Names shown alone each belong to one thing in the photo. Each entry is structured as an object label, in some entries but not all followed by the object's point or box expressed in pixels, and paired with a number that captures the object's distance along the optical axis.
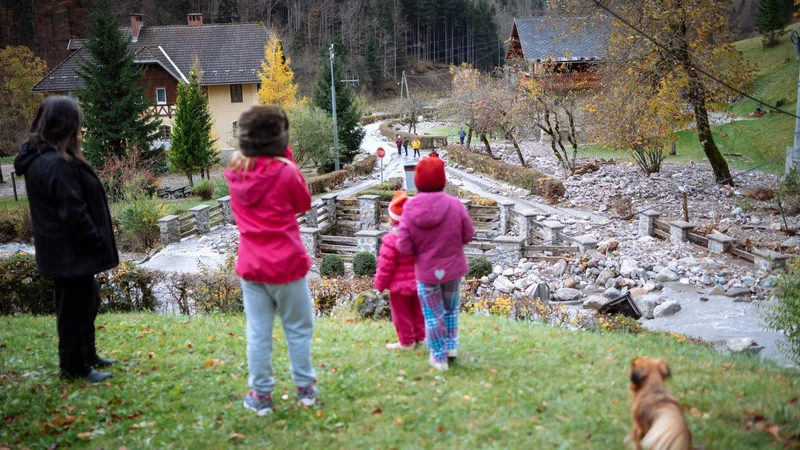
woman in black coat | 4.39
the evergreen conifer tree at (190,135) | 29.69
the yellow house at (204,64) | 41.16
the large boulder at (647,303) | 10.91
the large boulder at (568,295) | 12.26
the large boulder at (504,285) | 12.79
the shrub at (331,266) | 14.67
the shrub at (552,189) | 22.02
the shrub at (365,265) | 14.48
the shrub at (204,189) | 26.96
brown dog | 3.14
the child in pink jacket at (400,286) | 5.21
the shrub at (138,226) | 18.81
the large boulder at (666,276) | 12.55
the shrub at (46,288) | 9.65
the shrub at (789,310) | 6.33
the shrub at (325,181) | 26.84
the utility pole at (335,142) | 32.09
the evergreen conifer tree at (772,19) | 44.38
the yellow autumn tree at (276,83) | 37.56
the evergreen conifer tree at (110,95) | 29.22
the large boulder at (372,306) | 8.02
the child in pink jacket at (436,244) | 4.71
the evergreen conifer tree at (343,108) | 37.19
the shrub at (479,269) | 13.73
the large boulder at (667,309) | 10.79
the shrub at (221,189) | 24.36
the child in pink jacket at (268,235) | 3.94
